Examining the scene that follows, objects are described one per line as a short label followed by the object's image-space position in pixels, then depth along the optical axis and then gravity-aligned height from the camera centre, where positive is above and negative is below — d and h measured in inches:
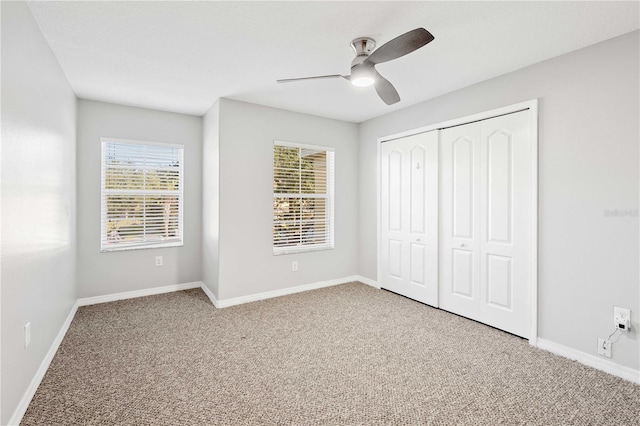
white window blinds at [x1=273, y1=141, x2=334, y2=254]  170.4 +8.2
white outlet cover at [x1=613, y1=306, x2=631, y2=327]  91.0 -28.8
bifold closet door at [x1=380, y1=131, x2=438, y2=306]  150.4 -2.1
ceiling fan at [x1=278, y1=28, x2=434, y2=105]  75.3 +40.8
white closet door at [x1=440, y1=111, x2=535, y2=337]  116.3 -3.2
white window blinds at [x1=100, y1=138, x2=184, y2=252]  158.6 +8.7
